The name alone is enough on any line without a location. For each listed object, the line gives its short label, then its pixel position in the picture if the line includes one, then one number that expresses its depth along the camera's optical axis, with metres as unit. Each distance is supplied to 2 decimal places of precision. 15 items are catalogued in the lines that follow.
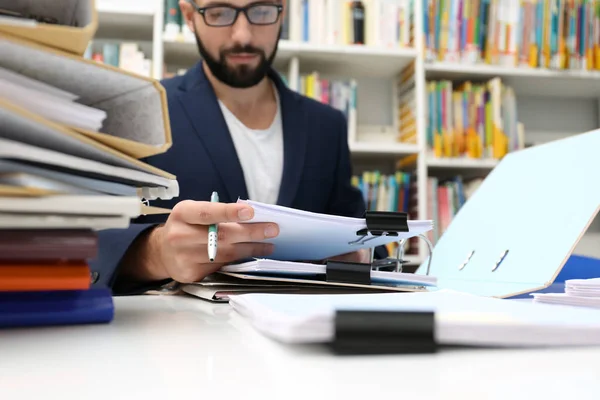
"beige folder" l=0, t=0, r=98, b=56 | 0.36
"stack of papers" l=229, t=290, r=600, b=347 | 0.31
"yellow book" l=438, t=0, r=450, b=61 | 2.24
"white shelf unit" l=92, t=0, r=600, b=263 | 2.05
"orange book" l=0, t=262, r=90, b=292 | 0.38
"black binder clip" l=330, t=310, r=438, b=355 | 0.31
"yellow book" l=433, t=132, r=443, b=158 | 2.17
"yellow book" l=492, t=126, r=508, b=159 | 2.21
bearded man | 1.36
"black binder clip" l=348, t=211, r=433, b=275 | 0.60
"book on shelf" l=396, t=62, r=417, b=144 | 2.24
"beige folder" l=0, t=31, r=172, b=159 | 0.38
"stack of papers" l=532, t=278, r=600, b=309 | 0.51
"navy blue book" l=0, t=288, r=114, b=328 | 0.40
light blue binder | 0.66
